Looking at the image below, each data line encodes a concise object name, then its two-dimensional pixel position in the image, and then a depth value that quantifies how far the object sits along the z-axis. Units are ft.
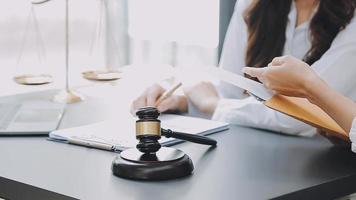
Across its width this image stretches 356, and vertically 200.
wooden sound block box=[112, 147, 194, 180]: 3.09
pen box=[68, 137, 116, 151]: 3.57
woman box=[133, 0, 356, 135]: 4.20
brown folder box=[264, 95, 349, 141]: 3.41
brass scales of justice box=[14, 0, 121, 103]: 4.95
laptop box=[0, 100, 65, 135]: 3.95
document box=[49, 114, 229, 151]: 3.63
